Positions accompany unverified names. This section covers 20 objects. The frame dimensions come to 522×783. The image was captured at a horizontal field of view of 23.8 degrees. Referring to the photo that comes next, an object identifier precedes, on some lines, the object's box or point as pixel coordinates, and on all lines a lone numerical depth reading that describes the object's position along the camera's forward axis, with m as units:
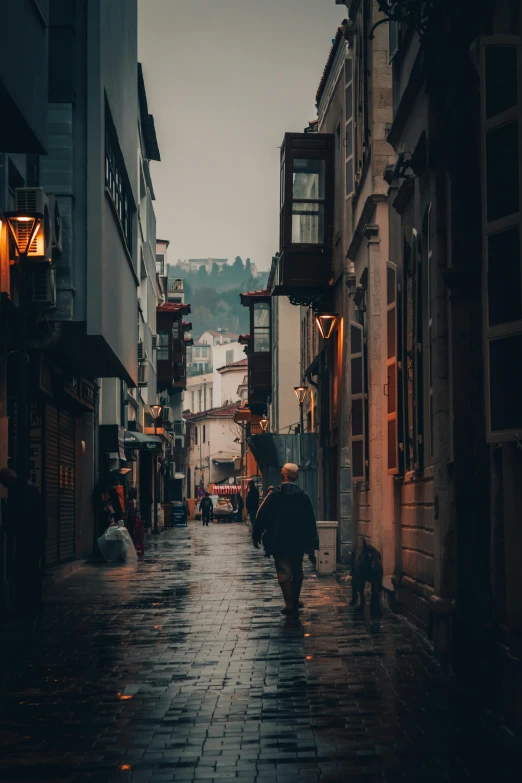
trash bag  26.72
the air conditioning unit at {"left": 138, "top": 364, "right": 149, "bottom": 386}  43.00
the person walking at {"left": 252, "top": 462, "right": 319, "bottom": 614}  14.80
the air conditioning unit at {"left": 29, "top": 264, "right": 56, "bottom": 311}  17.64
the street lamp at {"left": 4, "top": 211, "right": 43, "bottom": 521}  14.76
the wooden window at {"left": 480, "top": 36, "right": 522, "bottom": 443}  7.19
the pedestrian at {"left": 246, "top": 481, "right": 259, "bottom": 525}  49.91
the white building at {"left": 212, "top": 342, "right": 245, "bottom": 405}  121.25
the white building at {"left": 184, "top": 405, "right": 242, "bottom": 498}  110.75
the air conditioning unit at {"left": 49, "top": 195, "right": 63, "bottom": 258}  17.95
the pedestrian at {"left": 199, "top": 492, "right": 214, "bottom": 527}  63.57
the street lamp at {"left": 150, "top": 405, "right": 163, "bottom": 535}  48.59
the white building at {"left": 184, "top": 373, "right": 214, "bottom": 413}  131.38
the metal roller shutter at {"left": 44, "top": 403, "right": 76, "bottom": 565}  23.39
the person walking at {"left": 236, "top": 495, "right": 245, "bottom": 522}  72.62
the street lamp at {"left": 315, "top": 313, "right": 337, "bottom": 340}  26.20
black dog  13.71
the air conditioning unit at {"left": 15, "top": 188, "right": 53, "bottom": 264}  16.45
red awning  88.06
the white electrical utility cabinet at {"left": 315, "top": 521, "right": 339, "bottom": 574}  21.53
